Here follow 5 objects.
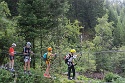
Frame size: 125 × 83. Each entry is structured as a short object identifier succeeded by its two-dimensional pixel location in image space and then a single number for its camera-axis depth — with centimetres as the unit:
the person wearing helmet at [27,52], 1103
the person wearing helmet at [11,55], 1133
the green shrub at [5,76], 1333
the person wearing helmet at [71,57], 1012
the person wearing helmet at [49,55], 1064
